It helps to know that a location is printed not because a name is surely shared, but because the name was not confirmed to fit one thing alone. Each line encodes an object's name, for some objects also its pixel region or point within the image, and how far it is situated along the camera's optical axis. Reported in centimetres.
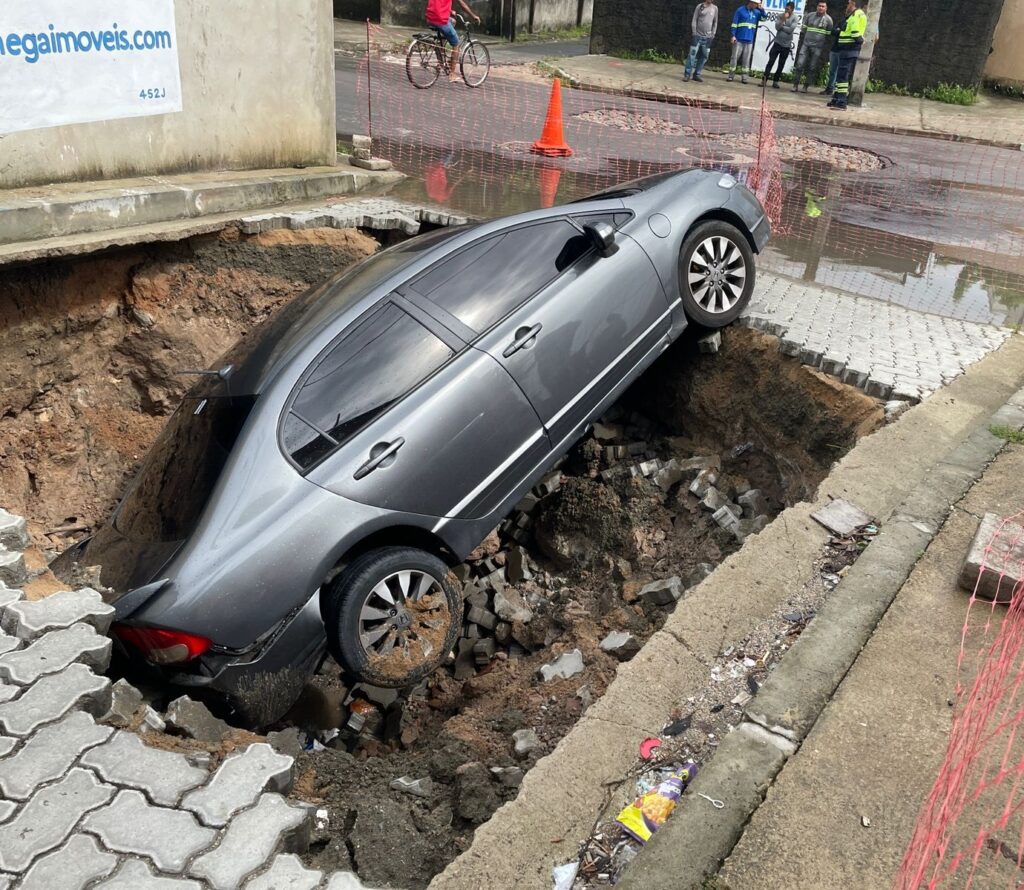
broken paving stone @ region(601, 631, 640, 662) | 439
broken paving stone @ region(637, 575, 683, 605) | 479
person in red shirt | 1534
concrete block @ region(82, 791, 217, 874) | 267
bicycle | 1584
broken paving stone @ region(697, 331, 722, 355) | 590
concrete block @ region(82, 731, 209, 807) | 291
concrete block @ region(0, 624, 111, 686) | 329
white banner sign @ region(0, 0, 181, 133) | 570
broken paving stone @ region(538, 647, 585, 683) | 433
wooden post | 1611
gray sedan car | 372
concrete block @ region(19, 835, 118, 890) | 256
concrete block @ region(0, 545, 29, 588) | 380
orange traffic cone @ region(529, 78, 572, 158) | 1106
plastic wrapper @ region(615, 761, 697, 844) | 280
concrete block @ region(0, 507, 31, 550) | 409
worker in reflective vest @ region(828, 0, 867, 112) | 1686
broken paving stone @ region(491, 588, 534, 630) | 511
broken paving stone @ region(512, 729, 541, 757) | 374
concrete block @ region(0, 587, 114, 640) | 349
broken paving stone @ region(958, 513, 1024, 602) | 352
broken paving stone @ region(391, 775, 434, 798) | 357
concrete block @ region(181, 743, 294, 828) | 284
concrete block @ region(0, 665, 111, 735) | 309
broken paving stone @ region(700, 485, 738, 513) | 545
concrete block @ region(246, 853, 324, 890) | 261
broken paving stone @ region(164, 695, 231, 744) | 337
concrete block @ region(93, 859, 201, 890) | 256
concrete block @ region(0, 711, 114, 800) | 287
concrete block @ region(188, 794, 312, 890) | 262
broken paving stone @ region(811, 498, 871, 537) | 419
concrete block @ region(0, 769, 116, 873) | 264
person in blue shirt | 1867
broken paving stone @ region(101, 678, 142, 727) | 323
